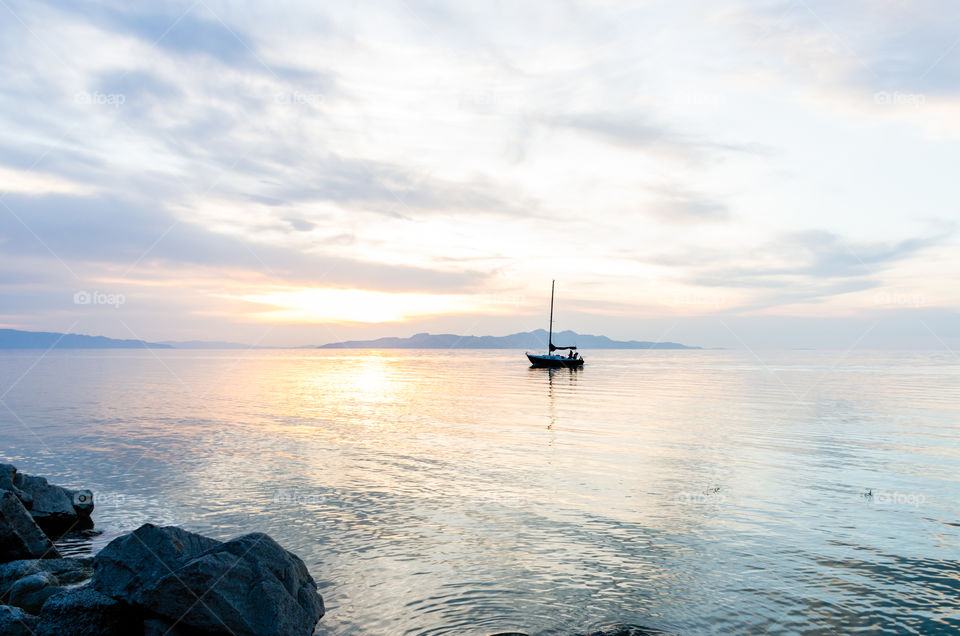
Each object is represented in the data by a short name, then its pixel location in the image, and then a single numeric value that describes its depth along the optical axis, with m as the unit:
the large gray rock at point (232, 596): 8.92
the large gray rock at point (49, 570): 11.62
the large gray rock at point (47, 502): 16.64
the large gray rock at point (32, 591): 10.65
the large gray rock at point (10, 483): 15.40
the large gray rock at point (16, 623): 8.87
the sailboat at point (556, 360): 117.50
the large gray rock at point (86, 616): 9.05
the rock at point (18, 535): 13.04
